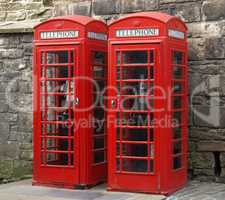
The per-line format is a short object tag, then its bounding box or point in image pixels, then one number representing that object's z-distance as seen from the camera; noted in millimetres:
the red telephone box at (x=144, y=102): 6234
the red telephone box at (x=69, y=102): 6703
